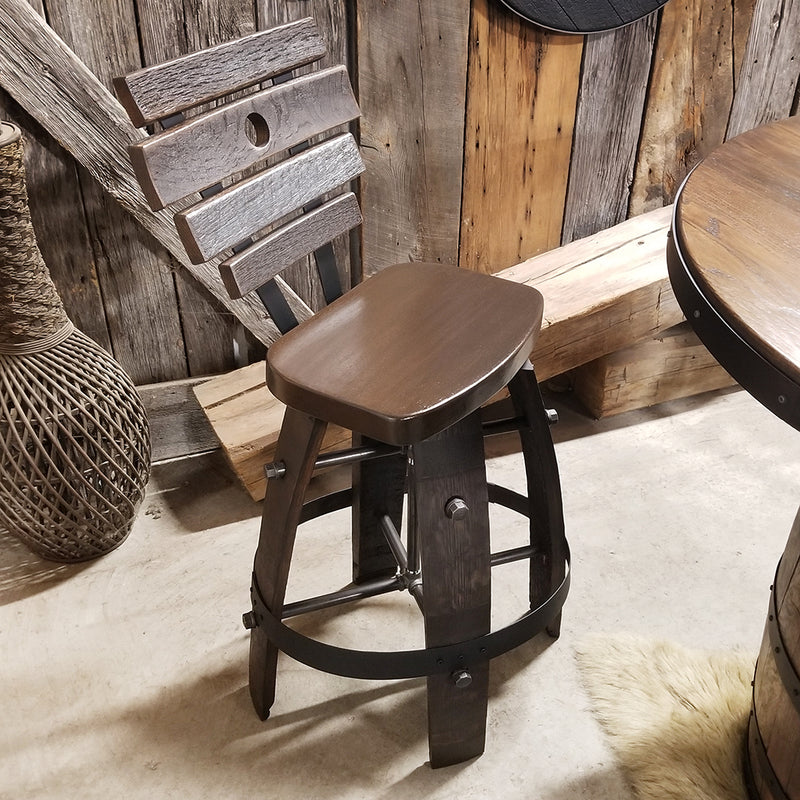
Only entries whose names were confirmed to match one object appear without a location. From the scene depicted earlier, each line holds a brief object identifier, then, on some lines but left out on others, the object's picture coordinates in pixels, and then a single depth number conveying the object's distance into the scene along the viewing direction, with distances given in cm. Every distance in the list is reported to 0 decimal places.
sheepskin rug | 144
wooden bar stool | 120
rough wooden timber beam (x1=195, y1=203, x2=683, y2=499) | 199
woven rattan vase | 166
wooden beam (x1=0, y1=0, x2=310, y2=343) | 166
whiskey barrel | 119
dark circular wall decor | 194
